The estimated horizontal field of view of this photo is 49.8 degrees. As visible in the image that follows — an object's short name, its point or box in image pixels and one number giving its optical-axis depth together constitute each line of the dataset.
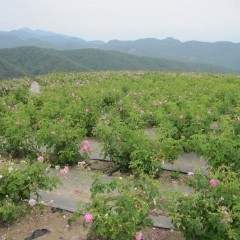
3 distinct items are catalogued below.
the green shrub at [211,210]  2.84
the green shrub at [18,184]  3.42
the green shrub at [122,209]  2.88
